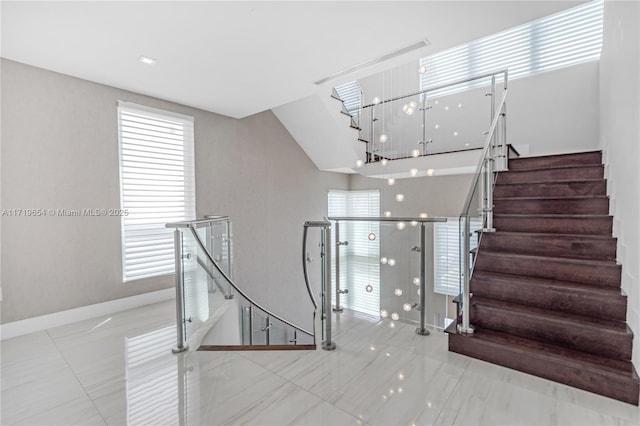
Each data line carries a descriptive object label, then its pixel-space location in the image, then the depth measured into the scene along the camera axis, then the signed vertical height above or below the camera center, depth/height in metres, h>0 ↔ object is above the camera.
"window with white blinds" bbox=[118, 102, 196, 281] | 3.64 +0.35
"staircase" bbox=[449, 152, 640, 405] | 1.94 -0.63
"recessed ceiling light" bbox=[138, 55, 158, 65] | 2.85 +1.44
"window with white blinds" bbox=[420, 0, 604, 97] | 4.48 +2.65
